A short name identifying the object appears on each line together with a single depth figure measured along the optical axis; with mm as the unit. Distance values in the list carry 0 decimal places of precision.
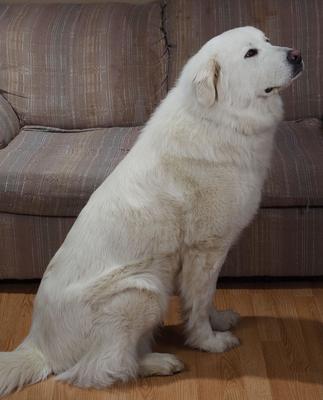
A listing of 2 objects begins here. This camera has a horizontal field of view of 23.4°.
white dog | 2521
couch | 3197
